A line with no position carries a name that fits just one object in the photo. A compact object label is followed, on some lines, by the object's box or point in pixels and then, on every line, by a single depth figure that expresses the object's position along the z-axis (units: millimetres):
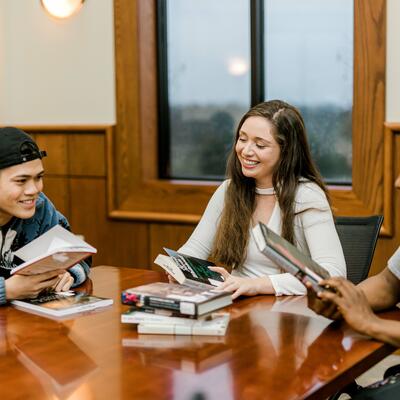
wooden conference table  1503
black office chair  2627
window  4203
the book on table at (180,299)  1821
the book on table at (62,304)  2094
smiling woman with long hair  2531
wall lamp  4779
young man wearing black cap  2205
